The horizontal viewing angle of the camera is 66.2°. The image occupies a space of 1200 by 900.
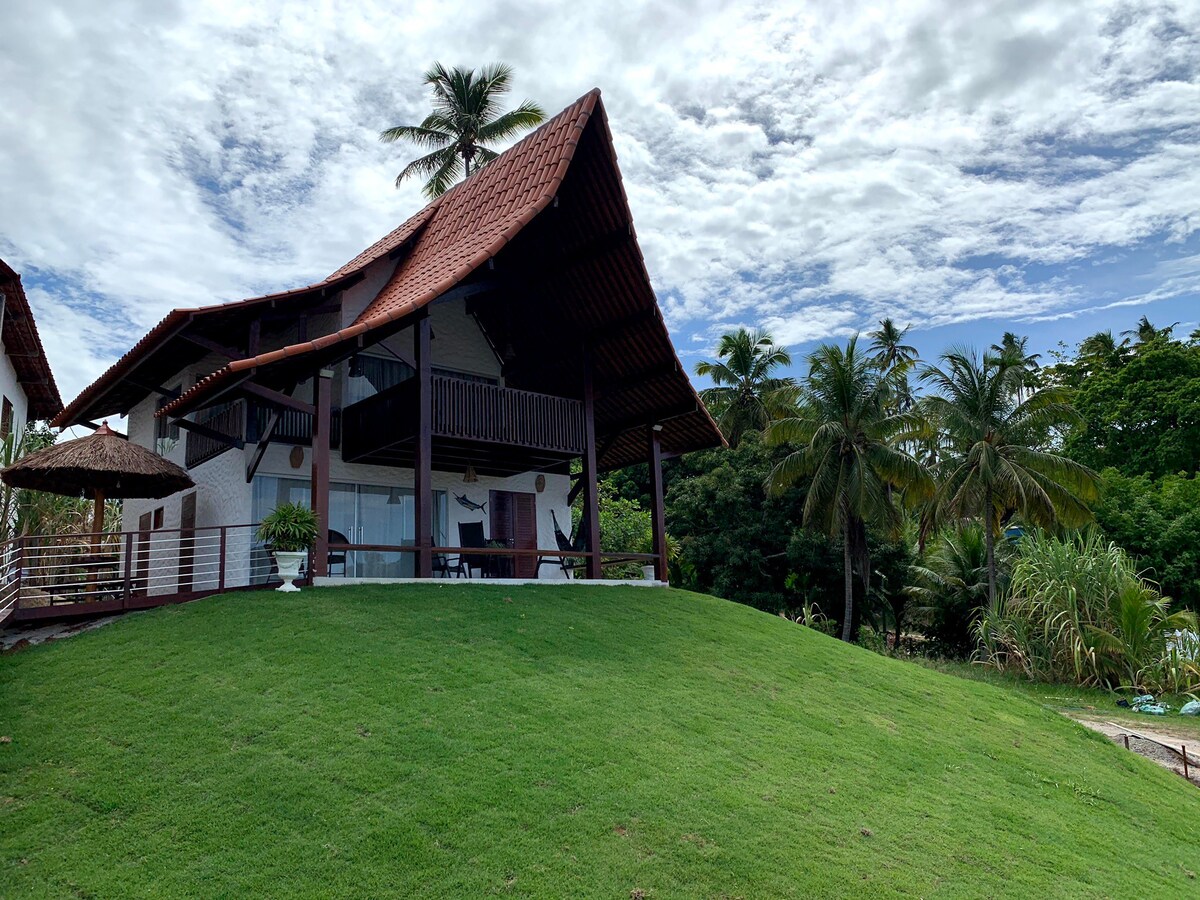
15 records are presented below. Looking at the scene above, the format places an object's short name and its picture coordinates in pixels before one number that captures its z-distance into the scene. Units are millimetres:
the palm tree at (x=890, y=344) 51281
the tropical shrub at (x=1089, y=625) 21016
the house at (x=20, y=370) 19828
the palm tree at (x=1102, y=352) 42562
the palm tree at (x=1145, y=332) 43109
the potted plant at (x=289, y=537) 13117
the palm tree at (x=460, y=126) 37625
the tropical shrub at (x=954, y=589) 30797
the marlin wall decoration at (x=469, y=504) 18938
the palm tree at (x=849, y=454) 29625
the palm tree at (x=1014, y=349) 46850
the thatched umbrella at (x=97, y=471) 14078
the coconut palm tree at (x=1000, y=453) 27812
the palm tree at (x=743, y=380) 42281
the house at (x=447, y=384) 14945
